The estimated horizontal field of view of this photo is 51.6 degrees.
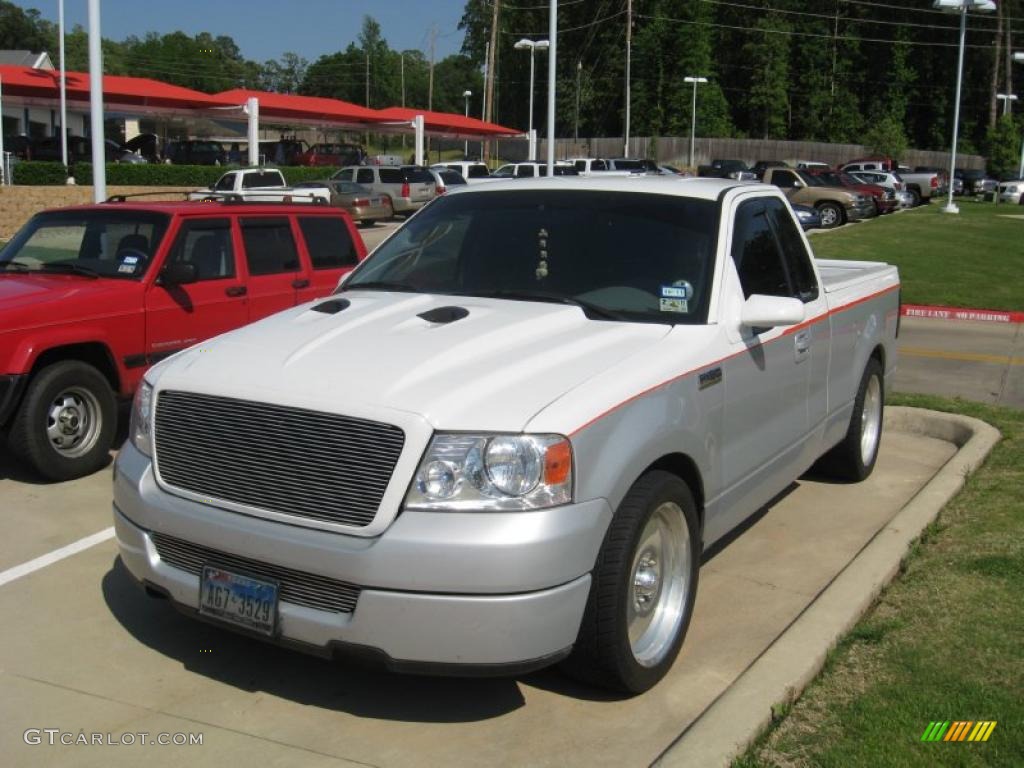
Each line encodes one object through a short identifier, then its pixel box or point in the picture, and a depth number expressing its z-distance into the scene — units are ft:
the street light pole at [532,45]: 109.51
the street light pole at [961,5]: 88.99
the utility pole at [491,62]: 200.26
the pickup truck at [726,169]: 142.87
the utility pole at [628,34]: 196.69
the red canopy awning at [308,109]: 141.59
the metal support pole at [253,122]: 119.75
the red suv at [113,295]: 21.47
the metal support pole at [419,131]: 155.22
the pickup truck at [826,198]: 110.42
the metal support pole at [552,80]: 70.66
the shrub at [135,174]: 103.60
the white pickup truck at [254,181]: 94.98
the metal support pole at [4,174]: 99.18
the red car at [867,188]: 118.01
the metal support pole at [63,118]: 121.99
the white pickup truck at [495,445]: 11.25
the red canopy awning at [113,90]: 126.31
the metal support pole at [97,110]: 44.04
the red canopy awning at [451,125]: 167.57
